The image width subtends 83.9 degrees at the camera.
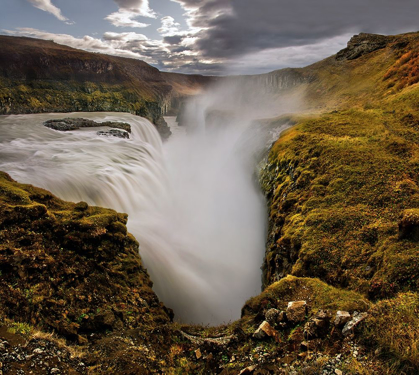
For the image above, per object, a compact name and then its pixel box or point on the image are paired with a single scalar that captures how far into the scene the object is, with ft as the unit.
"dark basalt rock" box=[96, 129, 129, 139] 130.04
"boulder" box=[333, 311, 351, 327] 20.18
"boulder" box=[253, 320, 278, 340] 22.43
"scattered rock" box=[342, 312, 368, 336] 19.12
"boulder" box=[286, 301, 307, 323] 23.17
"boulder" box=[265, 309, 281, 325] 24.17
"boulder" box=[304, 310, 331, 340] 20.47
